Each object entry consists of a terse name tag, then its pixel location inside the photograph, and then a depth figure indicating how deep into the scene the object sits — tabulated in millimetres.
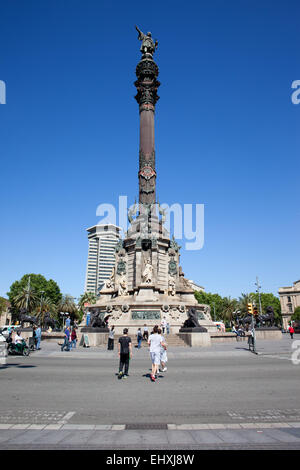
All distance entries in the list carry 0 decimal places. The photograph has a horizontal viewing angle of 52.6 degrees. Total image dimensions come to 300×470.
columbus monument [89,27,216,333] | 29422
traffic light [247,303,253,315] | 19633
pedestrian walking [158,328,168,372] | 11597
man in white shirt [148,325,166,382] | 10345
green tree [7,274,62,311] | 71688
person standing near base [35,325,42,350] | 22039
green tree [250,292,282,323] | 95562
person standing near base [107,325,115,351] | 20562
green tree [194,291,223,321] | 86688
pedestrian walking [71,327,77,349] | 21878
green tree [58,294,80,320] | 75688
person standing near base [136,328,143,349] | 22359
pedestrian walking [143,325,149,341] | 25423
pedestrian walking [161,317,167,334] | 25873
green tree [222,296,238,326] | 77225
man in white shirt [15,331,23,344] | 18156
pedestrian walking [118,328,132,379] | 10422
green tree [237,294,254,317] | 72388
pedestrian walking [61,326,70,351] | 20031
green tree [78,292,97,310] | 79481
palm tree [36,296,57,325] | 66625
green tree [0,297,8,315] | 70375
